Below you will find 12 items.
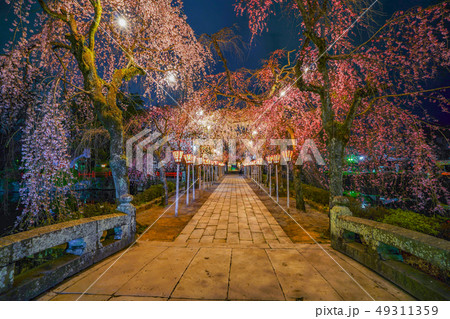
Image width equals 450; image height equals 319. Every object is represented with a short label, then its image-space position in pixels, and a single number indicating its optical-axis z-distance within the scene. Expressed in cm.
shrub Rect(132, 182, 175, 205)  1128
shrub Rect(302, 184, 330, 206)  1088
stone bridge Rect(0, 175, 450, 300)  270
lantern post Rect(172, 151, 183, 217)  1002
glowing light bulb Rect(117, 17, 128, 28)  664
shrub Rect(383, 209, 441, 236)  450
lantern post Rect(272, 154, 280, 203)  1269
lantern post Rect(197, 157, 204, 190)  1644
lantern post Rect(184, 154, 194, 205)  1144
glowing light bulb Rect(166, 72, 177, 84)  859
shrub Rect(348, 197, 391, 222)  629
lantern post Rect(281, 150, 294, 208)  982
